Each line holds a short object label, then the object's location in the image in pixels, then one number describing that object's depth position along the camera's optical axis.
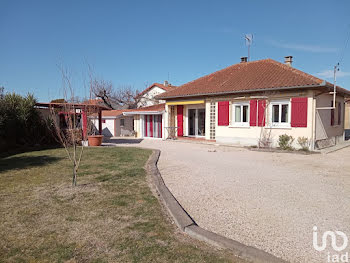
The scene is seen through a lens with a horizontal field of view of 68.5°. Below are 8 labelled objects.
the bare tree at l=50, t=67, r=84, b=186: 6.35
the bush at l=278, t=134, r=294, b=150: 13.30
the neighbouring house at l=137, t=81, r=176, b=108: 38.44
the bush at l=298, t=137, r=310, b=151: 12.86
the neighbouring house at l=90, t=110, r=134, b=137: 25.58
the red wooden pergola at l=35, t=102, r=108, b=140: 15.55
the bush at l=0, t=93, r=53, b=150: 13.42
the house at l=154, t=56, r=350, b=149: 13.03
